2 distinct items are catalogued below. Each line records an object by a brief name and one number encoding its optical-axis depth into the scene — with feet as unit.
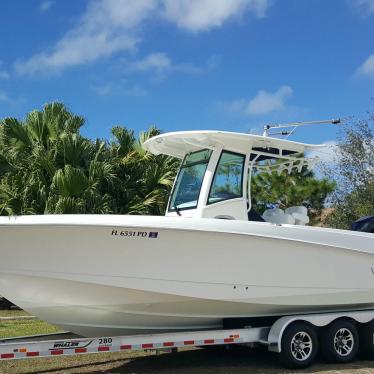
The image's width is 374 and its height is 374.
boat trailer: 22.20
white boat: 22.22
